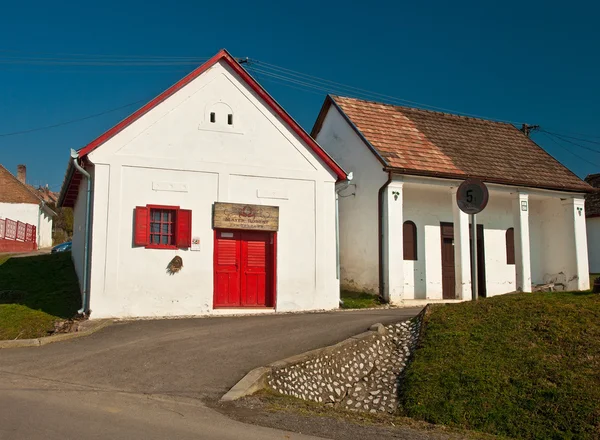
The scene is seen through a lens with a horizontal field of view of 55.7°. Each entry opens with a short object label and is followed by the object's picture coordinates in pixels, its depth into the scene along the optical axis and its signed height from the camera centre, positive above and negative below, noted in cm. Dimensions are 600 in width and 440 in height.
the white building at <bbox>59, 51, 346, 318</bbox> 1349 +158
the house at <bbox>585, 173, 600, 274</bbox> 2803 +191
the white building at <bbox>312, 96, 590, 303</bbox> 1750 +207
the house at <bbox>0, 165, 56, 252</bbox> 4444 +524
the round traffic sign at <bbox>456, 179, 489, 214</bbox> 1091 +142
